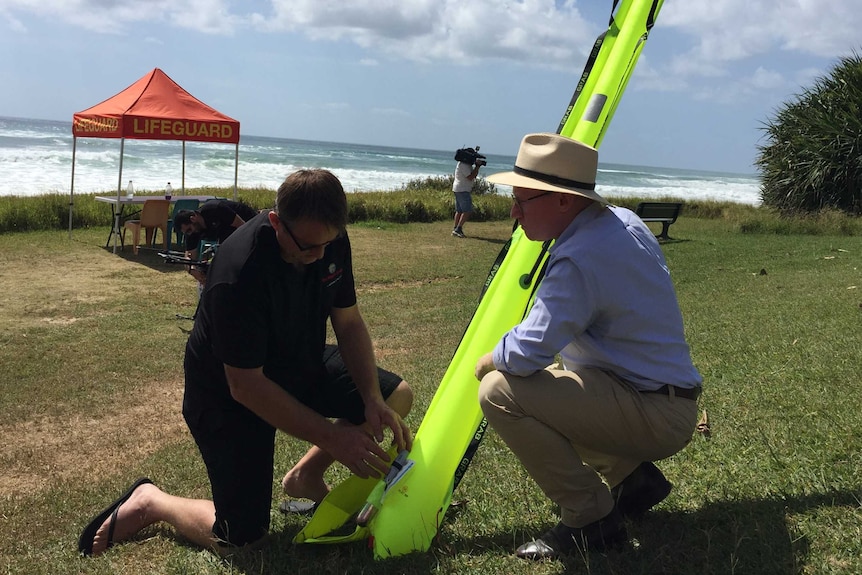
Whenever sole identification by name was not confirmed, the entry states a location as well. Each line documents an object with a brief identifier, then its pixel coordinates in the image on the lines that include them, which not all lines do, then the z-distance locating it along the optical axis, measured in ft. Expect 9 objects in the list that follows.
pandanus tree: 62.69
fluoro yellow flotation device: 9.93
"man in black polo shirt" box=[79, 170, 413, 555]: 9.62
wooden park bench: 53.93
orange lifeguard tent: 43.91
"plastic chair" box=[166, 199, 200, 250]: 44.91
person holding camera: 55.93
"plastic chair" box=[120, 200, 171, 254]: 45.29
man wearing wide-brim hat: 8.56
